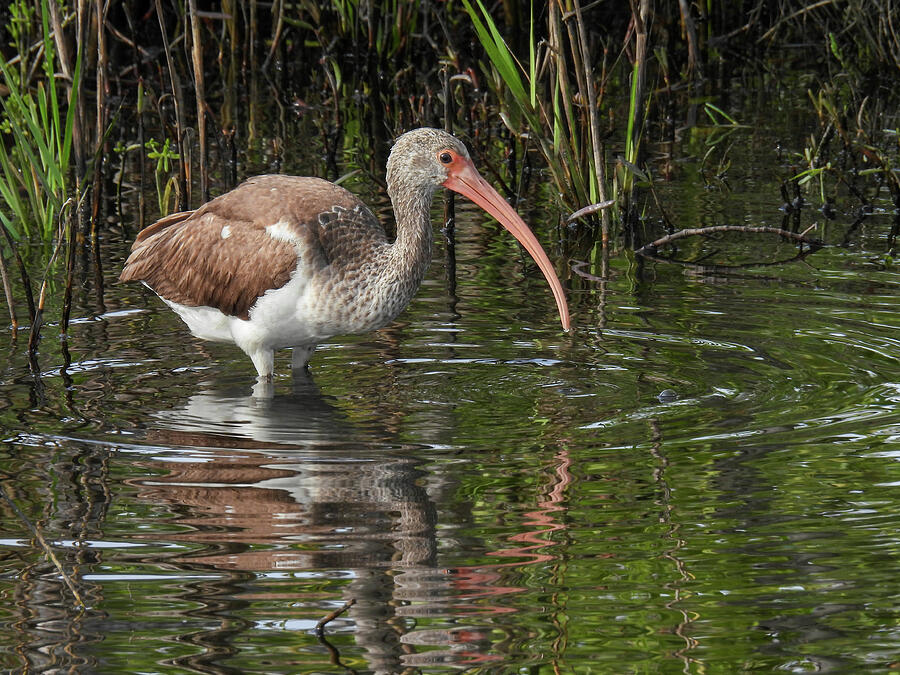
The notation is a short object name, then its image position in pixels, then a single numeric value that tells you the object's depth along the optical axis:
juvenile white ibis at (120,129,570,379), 13.34
